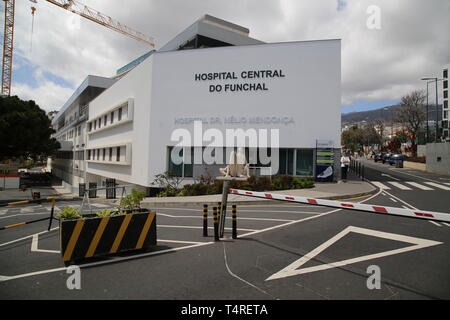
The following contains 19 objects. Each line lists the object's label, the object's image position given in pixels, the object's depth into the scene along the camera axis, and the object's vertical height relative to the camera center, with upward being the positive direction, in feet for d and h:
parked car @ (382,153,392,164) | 142.57 +5.70
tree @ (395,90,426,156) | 138.36 +31.35
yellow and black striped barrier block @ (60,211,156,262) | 15.61 -4.82
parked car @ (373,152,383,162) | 154.10 +6.07
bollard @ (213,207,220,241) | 20.21 -5.10
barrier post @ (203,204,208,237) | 21.89 -5.55
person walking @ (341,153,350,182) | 57.26 +0.51
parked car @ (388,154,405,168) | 112.59 +3.74
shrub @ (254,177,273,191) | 50.39 -3.91
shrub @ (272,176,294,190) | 51.13 -3.51
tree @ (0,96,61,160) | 99.14 +12.69
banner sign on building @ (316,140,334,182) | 57.36 +1.53
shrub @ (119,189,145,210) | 19.13 -2.84
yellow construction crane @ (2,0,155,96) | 248.52 +127.30
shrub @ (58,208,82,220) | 16.32 -3.47
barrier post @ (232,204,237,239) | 20.45 -4.99
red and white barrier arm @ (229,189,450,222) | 12.21 -2.29
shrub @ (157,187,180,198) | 58.35 -6.80
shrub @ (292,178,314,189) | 51.85 -3.65
